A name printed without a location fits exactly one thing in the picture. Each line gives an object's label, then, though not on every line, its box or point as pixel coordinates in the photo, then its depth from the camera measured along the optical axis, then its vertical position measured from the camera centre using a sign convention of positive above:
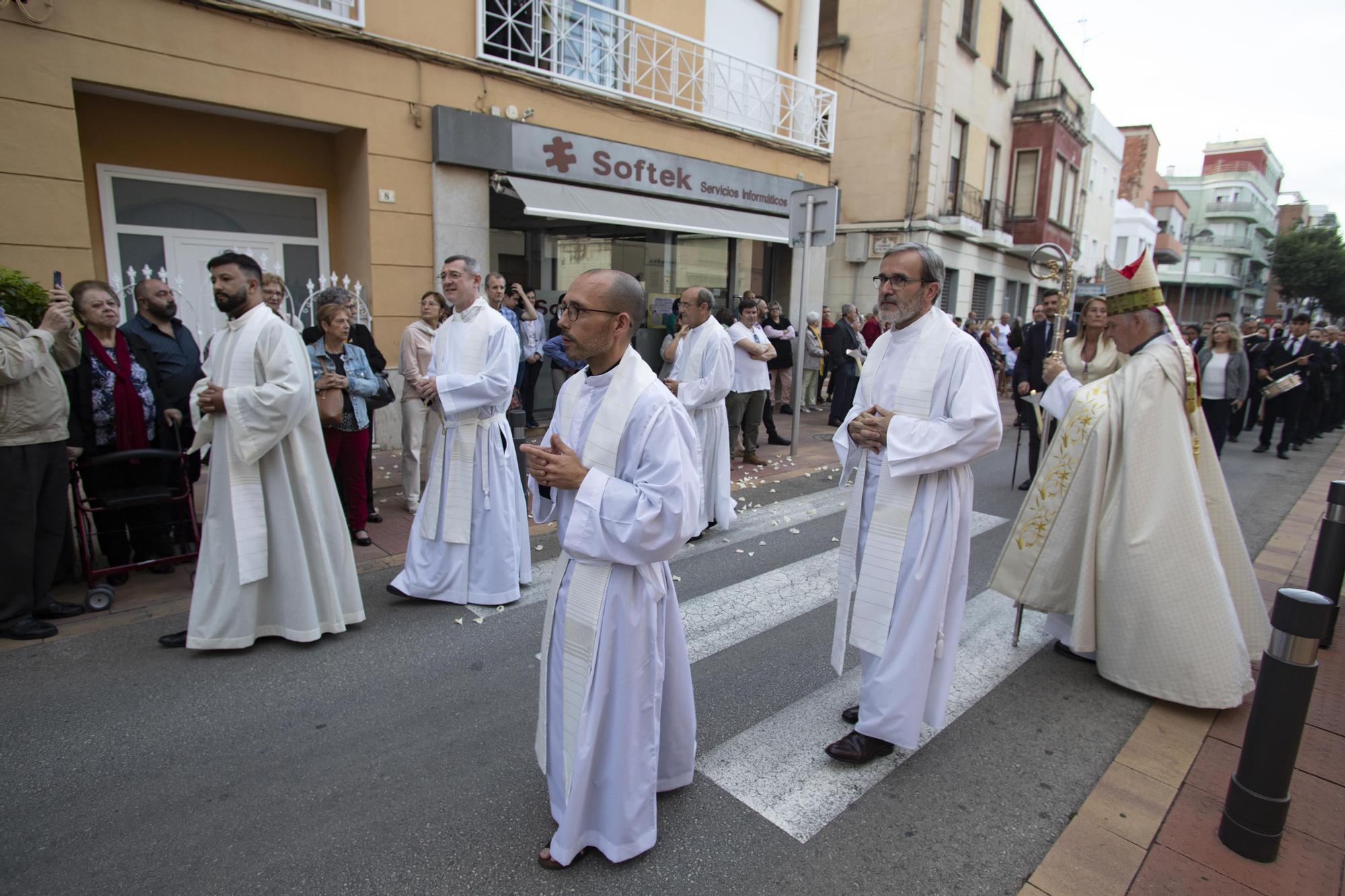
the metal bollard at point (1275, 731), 2.49 -1.33
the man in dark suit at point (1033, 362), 8.33 -0.36
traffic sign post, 9.09 +1.22
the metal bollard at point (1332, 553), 3.73 -1.06
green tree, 47.78 +4.53
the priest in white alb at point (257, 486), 3.92 -0.97
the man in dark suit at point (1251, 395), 12.98 -1.06
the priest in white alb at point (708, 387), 6.47 -0.59
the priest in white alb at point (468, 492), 4.82 -1.16
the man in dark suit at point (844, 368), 12.34 -0.73
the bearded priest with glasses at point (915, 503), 3.01 -0.73
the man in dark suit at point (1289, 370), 11.95 -0.54
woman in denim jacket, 5.62 -0.79
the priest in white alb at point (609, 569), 2.33 -0.83
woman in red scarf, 4.91 -0.75
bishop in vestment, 3.61 -1.01
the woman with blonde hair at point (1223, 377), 9.68 -0.53
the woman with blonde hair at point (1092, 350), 5.78 -0.15
